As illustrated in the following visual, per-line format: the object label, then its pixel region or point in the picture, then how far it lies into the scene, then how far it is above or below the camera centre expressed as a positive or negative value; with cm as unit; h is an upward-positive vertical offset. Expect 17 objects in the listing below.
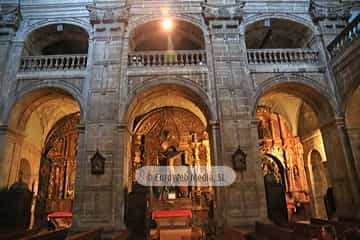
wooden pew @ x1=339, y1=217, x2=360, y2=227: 682 -91
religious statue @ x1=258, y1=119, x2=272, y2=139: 1330 +316
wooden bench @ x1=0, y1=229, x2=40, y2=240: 578 -92
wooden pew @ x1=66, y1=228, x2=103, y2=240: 475 -87
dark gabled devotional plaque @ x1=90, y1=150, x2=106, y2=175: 789 +98
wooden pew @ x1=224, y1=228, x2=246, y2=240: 566 -109
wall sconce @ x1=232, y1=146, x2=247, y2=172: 789 +94
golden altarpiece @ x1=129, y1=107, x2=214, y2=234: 1177 +226
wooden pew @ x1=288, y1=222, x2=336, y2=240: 506 -91
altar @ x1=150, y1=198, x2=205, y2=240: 894 -112
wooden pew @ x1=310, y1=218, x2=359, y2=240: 567 -89
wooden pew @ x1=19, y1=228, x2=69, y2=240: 538 -97
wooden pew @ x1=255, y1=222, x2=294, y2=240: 454 -90
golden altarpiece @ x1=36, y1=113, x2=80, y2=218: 1202 +149
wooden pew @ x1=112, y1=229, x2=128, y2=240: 551 -100
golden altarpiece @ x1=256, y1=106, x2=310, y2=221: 1192 +157
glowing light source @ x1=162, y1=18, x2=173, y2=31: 1000 +672
